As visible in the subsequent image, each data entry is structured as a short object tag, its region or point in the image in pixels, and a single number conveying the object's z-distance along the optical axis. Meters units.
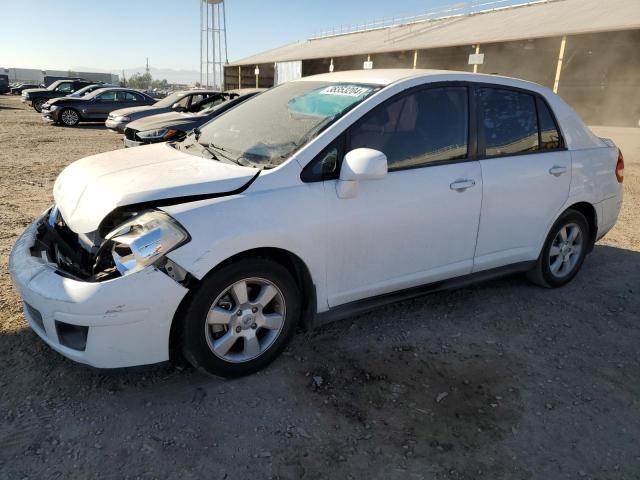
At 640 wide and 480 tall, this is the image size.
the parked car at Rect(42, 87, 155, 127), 17.86
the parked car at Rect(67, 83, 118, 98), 19.75
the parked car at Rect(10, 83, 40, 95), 47.54
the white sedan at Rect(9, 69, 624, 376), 2.44
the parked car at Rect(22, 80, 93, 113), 24.80
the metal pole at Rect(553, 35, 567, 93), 19.30
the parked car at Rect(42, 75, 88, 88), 43.28
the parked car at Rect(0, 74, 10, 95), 45.06
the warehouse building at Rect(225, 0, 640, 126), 20.72
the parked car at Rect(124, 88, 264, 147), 9.18
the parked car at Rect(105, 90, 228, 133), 12.81
